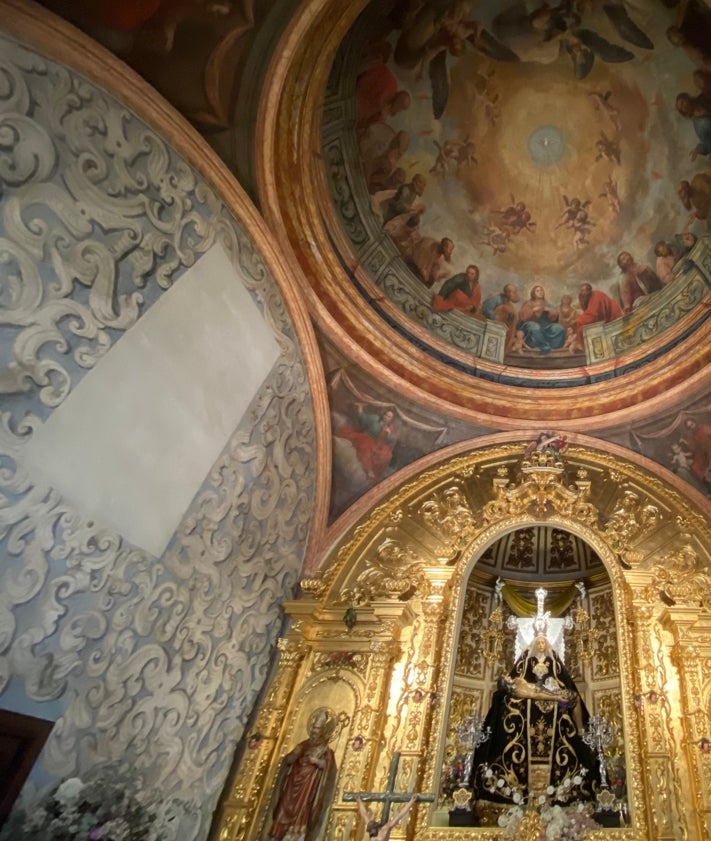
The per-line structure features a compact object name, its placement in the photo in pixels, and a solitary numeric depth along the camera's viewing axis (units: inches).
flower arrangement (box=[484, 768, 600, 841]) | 235.5
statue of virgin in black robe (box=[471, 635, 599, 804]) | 287.0
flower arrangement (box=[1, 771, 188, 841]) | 207.1
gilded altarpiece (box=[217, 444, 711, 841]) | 261.4
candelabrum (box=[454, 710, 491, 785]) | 309.6
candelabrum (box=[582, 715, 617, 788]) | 298.4
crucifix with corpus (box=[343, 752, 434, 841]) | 224.2
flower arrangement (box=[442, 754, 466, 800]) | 284.7
